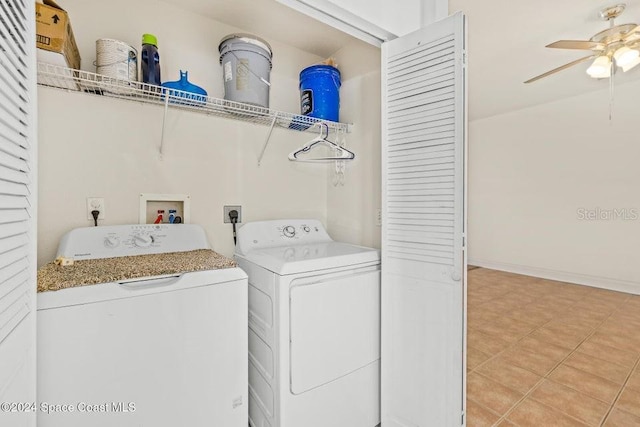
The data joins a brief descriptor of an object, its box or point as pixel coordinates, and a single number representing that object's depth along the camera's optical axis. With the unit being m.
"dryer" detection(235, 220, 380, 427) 1.30
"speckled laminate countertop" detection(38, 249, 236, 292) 0.98
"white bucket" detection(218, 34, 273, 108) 1.62
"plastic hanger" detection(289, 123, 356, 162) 1.80
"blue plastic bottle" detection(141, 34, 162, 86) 1.46
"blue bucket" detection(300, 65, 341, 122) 1.91
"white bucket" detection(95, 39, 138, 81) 1.36
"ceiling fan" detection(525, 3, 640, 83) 2.26
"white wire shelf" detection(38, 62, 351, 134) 1.32
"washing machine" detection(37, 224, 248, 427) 0.91
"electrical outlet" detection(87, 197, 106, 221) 1.50
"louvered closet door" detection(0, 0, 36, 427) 0.64
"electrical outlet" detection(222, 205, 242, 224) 1.89
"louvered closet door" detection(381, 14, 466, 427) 1.25
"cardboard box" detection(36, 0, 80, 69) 1.14
